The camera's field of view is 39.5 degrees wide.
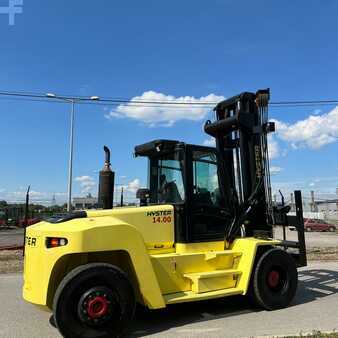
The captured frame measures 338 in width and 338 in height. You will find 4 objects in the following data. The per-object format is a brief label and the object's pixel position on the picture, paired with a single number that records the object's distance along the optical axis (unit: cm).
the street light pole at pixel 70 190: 2981
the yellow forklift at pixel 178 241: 618
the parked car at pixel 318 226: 4806
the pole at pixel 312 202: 7328
